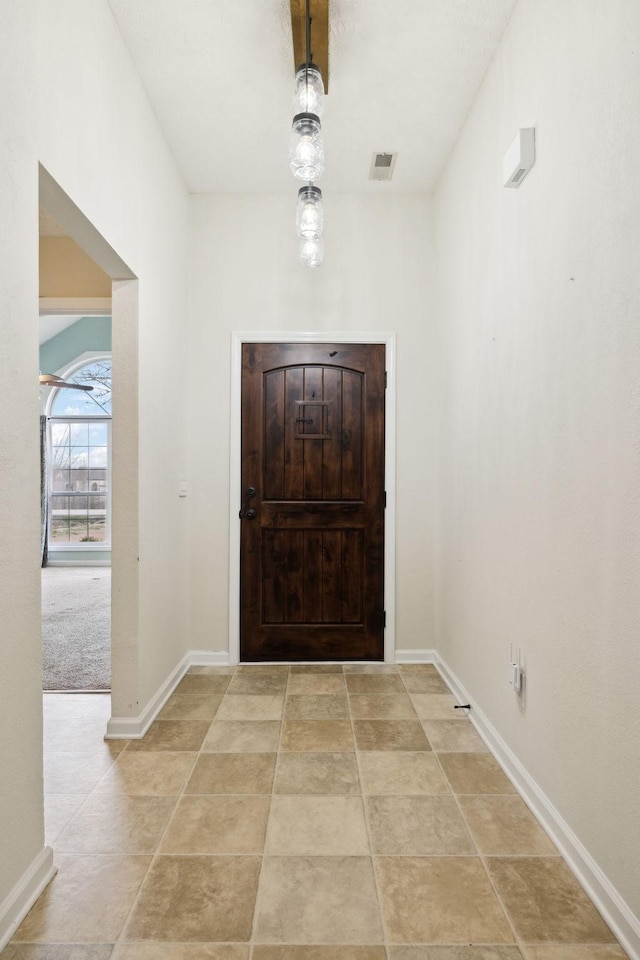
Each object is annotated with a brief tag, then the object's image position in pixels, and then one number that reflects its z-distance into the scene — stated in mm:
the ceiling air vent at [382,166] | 3139
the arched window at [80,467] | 7672
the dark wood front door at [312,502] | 3523
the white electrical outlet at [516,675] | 2092
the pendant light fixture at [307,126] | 2041
